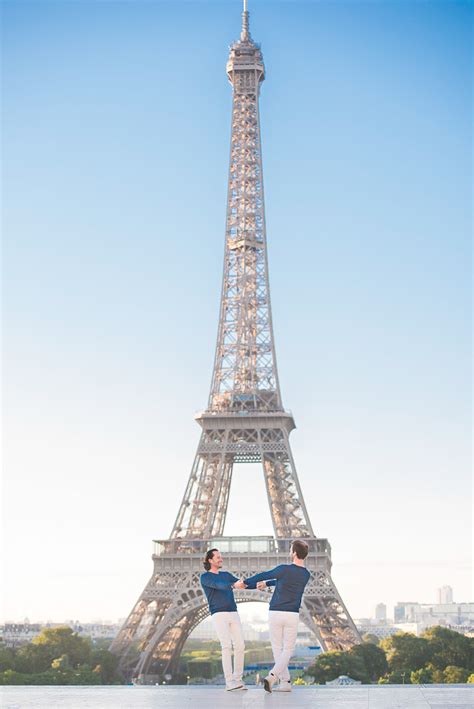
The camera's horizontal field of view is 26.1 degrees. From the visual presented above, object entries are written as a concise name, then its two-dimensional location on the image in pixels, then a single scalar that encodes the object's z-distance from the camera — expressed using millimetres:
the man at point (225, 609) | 14977
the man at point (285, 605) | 14945
